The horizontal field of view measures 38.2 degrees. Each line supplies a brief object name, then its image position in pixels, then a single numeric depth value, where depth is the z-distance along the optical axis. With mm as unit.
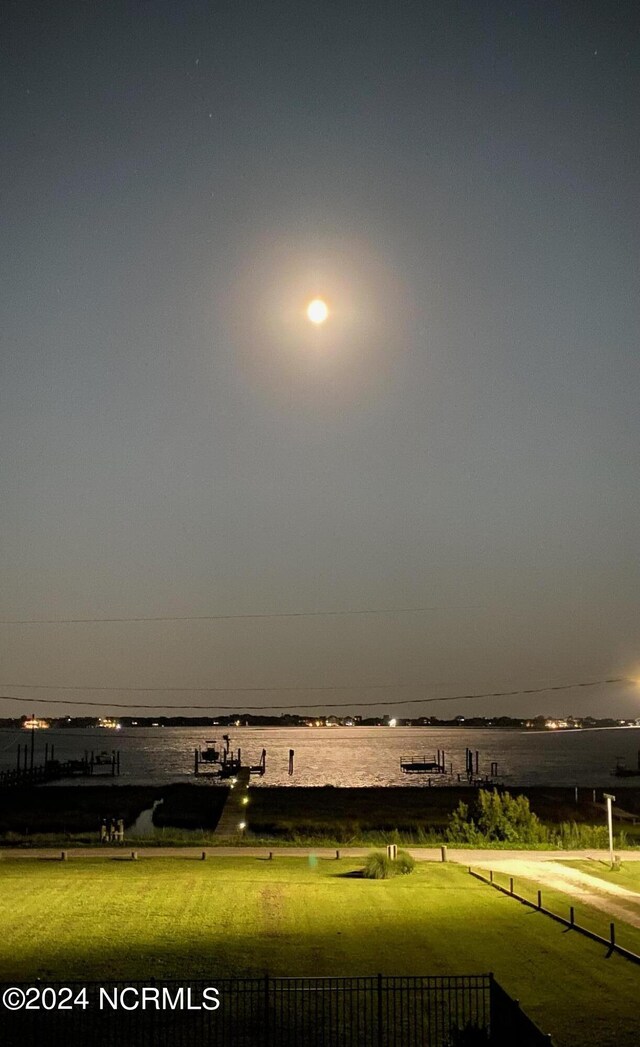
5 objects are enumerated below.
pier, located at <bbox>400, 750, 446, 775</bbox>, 165750
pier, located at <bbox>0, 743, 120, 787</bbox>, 120406
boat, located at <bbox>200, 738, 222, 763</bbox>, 177000
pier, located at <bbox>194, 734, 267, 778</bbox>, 144988
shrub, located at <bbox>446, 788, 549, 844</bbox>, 48250
